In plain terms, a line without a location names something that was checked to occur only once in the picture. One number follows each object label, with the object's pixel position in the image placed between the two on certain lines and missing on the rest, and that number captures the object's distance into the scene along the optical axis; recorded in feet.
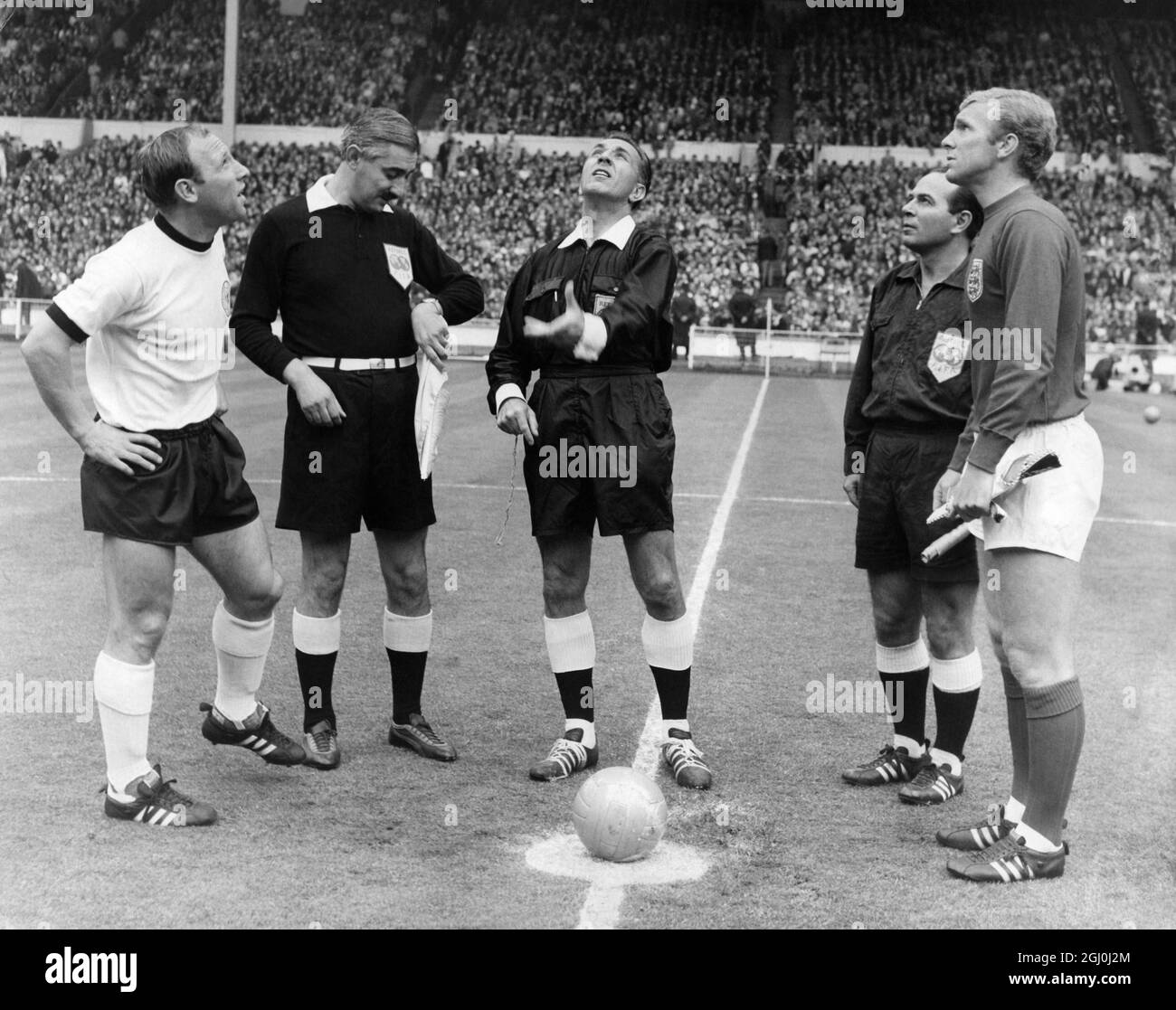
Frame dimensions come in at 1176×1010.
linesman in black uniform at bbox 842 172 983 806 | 16.47
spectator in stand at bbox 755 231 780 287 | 115.75
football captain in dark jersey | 13.39
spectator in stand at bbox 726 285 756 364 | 101.45
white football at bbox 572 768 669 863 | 14.15
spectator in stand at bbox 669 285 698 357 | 98.22
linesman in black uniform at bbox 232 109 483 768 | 17.38
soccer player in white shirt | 14.74
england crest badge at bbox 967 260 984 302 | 14.05
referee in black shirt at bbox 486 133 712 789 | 16.99
